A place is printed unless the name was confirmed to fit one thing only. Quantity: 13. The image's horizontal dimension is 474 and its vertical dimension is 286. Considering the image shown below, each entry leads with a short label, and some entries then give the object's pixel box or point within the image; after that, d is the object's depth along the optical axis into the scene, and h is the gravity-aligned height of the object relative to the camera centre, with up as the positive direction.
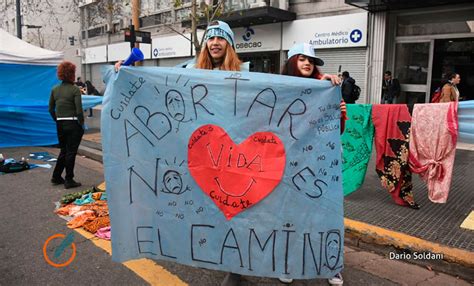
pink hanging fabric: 4.05 -0.60
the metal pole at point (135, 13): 11.32 +1.96
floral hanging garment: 4.54 -0.73
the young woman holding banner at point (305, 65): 2.98 +0.14
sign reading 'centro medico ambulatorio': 12.88 +1.77
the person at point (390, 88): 12.28 -0.10
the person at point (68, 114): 5.86 -0.49
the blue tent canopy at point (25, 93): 9.37 -0.34
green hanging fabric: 4.85 -0.72
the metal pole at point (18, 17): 15.74 +2.46
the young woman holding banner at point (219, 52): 2.88 +0.21
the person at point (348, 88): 10.40 -0.10
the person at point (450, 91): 8.08 -0.10
